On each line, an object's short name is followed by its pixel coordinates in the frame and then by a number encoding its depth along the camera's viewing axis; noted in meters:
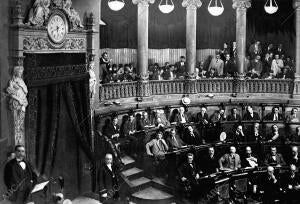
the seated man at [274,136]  18.86
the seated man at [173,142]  17.12
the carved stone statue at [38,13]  11.88
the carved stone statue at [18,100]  11.23
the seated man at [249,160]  17.17
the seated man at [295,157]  17.45
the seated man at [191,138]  18.09
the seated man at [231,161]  16.81
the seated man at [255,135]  18.84
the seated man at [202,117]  19.24
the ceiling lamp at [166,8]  18.77
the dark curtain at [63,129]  12.30
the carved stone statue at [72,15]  13.21
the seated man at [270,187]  15.10
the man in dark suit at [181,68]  21.70
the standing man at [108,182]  13.30
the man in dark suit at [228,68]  21.95
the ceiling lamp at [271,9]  19.80
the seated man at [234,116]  19.95
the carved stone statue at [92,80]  14.52
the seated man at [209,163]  16.26
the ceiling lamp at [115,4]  16.72
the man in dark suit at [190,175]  14.32
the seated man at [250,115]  20.25
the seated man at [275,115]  20.39
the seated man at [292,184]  15.29
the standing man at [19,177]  10.91
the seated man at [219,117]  19.89
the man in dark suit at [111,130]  15.53
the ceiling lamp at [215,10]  19.16
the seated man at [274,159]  17.27
